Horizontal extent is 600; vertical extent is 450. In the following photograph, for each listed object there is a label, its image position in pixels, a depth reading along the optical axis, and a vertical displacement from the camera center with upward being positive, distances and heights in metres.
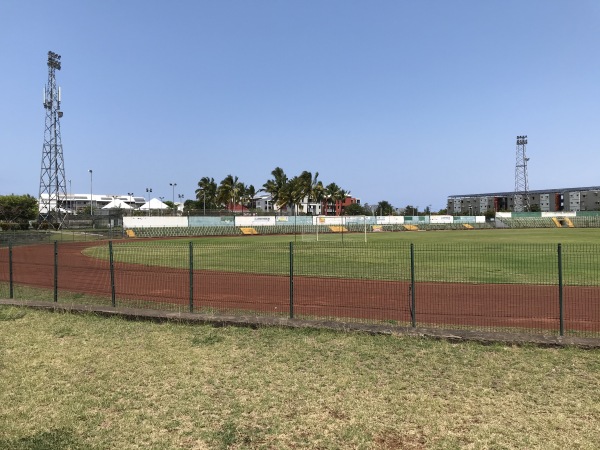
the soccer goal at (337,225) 71.11 -1.75
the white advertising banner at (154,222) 56.00 -0.50
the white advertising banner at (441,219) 89.16 -1.08
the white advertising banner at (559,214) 101.28 -0.47
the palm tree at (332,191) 134.30 +7.17
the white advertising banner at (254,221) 67.81 -0.70
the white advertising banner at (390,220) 82.38 -1.05
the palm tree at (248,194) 133.62 +6.61
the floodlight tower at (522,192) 139.00 +7.78
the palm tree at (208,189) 123.06 +7.54
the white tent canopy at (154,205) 96.26 +2.71
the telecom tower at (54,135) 71.81 +13.49
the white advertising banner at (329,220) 74.94 -0.78
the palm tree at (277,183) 108.19 +7.83
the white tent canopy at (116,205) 101.78 +3.07
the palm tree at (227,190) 108.88 +6.36
